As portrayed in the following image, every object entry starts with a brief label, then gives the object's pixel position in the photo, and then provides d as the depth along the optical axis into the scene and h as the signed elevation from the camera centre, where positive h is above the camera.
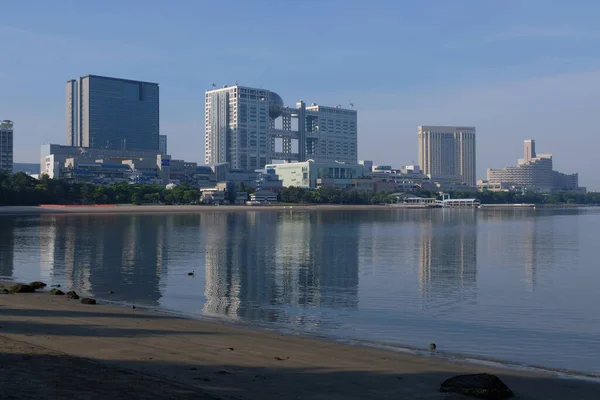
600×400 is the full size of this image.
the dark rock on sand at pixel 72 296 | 19.59 -2.92
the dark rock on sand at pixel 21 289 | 20.29 -2.82
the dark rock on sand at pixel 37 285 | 21.34 -2.85
